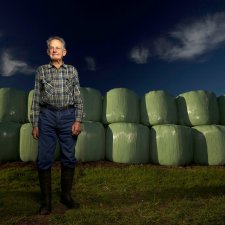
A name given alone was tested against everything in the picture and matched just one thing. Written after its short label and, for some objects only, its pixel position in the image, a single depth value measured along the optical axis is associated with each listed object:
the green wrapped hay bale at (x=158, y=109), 3.77
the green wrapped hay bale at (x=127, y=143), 3.53
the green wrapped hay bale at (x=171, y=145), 3.55
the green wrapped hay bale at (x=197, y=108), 3.85
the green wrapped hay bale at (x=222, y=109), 4.05
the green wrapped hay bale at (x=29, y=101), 3.78
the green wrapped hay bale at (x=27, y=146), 3.55
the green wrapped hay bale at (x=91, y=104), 3.71
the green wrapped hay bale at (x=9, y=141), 3.58
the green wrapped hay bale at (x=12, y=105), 3.73
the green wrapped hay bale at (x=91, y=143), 3.48
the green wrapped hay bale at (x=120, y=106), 3.72
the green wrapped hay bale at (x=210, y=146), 3.64
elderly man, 1.92
